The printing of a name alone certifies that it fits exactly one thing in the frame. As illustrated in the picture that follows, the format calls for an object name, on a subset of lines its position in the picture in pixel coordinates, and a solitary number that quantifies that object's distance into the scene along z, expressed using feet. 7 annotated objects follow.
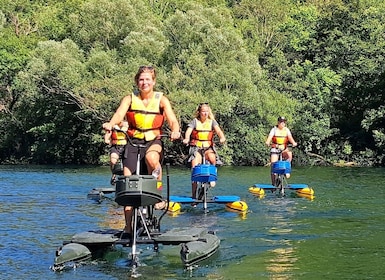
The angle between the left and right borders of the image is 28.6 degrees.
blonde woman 46.37
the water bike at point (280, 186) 55.83
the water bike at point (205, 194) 43.57
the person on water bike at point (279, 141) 58.54
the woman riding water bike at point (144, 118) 27.78
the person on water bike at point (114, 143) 49.03
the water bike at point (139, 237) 25.49
